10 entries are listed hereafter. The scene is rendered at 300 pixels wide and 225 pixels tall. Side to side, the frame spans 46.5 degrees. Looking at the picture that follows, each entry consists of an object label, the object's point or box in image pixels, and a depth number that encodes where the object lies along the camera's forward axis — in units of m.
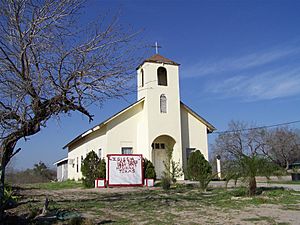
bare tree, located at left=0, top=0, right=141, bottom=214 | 10.12
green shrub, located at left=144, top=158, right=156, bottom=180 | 22.09
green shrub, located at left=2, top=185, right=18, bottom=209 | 11.62
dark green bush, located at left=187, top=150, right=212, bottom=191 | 22.41
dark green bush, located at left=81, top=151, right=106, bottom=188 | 21.78
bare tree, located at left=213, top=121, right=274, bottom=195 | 14.04
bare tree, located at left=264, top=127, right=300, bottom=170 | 55.84
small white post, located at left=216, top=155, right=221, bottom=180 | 27.66
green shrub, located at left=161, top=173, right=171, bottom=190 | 18.66
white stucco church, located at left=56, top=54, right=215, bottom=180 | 24.11
